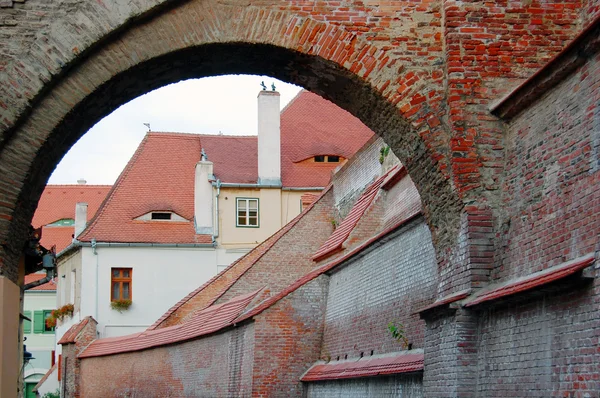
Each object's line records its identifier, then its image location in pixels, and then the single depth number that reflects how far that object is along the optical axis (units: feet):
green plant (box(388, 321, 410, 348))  50.21
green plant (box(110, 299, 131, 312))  125.59
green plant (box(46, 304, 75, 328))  131.54
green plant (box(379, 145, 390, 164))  69.15
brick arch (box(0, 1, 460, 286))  32.50
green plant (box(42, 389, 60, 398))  124.77
